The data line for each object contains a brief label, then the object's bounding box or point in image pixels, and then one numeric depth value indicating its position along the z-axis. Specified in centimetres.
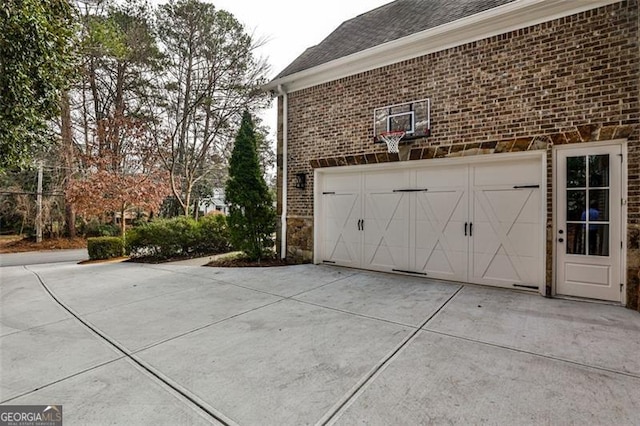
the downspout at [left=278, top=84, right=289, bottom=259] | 732
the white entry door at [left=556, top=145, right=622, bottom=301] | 406
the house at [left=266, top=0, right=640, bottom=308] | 406
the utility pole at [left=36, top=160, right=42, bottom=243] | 1449
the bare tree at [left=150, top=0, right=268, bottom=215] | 1216
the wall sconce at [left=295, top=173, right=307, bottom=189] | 705
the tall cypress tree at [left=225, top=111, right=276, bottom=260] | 749
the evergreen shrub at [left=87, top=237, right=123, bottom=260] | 889
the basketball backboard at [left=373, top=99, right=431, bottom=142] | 543
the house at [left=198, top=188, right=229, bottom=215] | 1776
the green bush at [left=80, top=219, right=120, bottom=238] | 1567
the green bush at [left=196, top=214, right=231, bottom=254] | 906
